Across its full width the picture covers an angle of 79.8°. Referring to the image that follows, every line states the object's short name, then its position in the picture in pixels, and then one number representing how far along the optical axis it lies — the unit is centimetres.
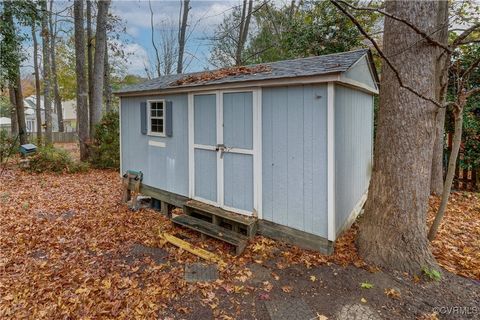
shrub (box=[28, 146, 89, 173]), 938
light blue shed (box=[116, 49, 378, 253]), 353
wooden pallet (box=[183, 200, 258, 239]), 405
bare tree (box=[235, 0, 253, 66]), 1261
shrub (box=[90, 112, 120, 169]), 991
